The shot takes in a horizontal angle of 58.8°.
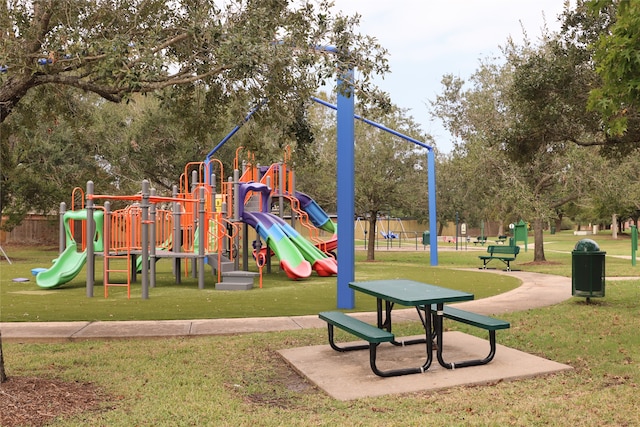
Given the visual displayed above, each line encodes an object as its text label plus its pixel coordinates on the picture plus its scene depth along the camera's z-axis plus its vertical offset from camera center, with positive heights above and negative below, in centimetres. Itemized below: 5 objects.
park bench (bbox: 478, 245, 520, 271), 1855 -96
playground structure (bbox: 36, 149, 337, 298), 1255 -31
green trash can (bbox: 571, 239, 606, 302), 999 -88
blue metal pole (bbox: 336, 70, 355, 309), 954 +51
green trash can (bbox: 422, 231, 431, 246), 3434 -101
